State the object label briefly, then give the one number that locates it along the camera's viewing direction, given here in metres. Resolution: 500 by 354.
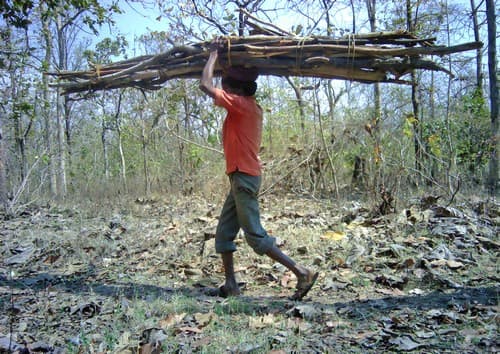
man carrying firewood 3.25
